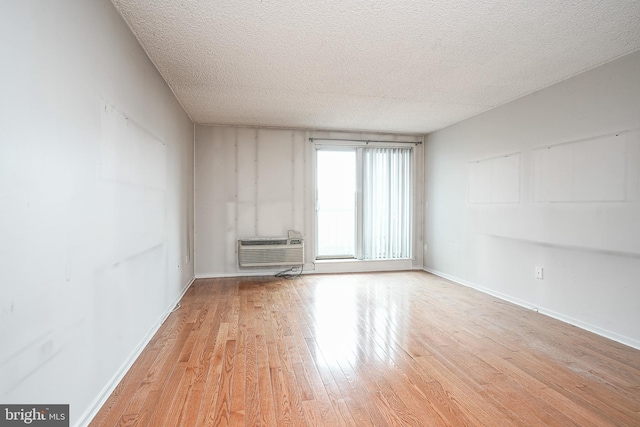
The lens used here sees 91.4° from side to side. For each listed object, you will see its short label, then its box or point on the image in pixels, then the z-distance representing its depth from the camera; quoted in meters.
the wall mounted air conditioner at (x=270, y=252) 4.84
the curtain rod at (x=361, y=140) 5.18
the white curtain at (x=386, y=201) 5.36
